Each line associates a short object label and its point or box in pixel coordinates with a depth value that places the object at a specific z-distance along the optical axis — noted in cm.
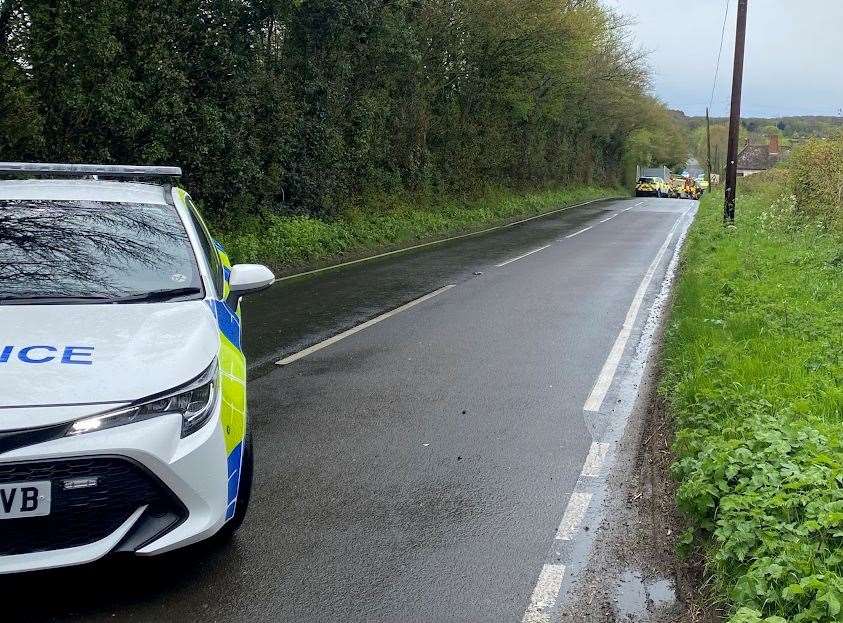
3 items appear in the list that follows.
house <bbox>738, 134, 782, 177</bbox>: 10964
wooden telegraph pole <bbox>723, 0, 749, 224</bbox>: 2100
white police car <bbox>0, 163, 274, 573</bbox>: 314
